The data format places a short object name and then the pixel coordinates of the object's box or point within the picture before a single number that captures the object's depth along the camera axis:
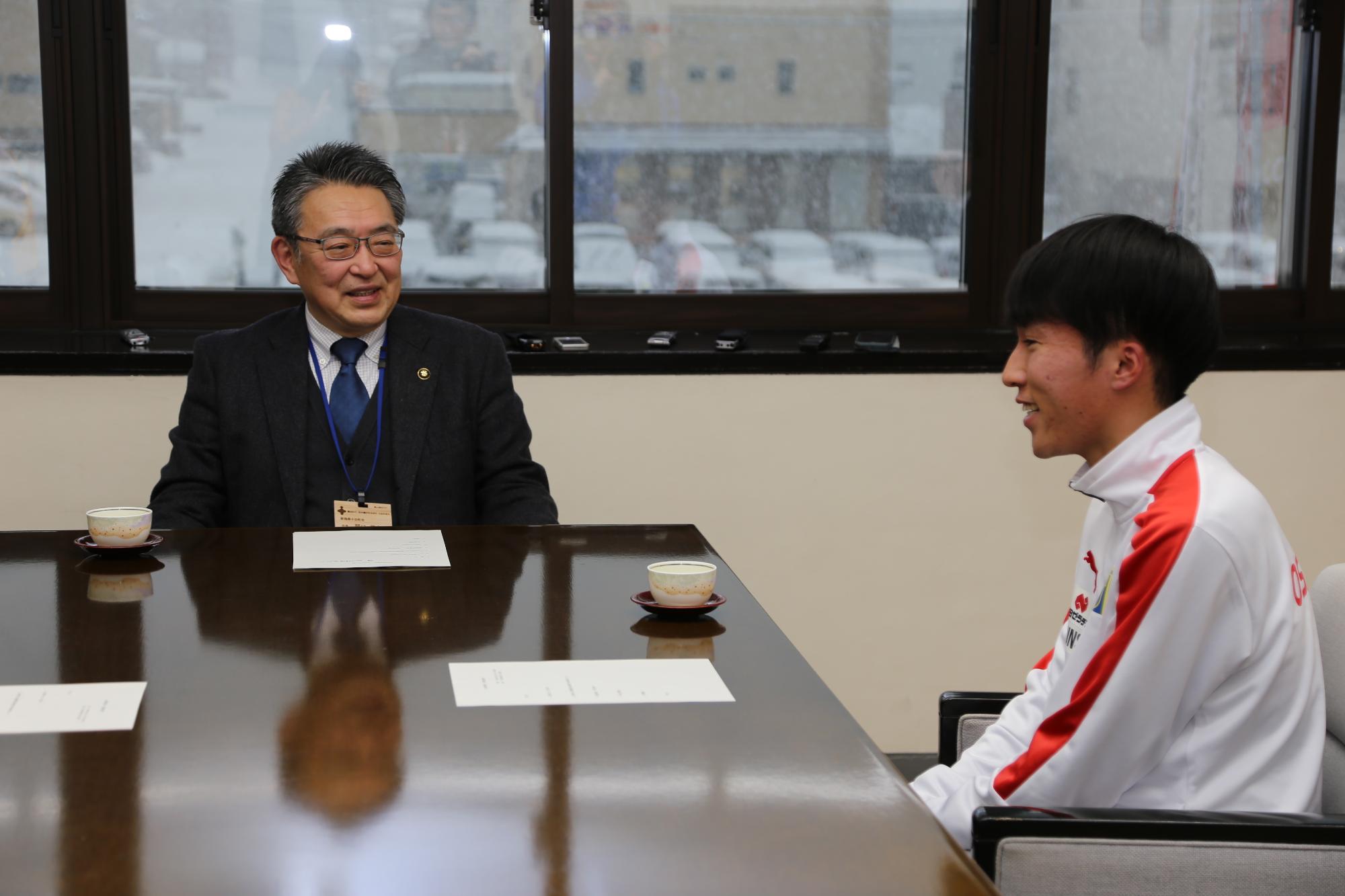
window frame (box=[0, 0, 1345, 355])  3.26
